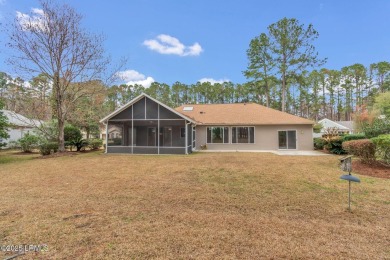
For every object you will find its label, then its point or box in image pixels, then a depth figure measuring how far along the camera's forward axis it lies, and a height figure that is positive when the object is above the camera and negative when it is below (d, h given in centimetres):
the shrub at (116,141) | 1649 -29
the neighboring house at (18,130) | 2059 +93
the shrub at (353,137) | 1373 -19
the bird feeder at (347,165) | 439 -73
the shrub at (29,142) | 1697 -28
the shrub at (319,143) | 1619 -69
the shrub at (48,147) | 1466 -66
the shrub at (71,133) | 1780 +45
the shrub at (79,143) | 1777 -44
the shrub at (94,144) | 1868 -56
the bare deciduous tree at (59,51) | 1381 +626
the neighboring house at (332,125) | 2985 +147
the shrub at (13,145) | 2013 -60
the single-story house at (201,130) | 1525 +55
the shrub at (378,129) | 1302 +33
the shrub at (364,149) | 873 -66
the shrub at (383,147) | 811 -54
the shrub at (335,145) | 1425 -75
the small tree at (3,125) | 1214 +85
